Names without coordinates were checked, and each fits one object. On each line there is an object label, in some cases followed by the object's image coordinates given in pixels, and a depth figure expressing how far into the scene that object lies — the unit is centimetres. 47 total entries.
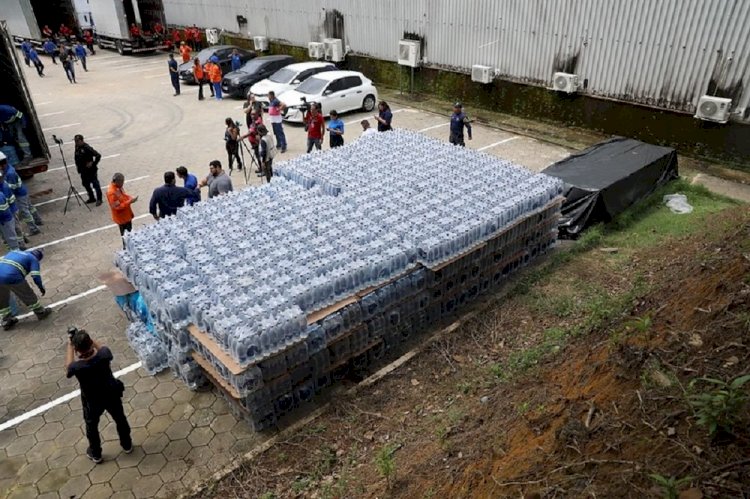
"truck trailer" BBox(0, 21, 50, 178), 1182
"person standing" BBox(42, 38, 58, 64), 2890
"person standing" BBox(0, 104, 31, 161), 1186
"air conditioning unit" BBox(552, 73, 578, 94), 1571
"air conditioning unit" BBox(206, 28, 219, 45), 2921
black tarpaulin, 1017
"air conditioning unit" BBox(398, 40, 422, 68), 1970
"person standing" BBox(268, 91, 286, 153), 1476
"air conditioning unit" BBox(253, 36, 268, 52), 2619
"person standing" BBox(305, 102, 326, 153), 1355
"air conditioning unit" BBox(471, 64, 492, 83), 1777
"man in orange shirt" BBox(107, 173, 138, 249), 930
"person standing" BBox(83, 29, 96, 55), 3310
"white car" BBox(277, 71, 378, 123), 1742
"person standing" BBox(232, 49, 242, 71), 2292
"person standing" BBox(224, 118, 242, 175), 1270
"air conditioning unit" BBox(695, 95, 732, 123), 1280
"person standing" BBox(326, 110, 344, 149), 1331
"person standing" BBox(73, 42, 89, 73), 2709
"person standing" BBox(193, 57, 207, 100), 2072
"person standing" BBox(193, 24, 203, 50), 3070
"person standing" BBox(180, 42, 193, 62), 2566
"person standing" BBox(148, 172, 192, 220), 919
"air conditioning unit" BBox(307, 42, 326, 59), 2299
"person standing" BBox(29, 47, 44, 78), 2566
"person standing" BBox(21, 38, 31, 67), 2642
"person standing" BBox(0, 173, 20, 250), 934
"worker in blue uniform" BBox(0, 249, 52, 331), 788
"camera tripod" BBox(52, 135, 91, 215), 1207
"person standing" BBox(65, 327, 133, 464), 524
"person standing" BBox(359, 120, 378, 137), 1222
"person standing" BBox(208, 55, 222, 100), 2038
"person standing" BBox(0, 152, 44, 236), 1004
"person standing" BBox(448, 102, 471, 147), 1303
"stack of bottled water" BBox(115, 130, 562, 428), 613
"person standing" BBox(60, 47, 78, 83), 2398
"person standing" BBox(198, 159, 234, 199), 1001
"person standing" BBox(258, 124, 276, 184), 1255
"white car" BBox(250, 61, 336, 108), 1880
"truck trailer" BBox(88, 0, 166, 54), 3069
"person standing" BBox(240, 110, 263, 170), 1318
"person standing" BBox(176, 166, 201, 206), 975
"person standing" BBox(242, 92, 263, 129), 1408
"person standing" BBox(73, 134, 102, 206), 1143
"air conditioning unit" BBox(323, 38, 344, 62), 2241
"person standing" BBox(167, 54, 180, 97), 2100
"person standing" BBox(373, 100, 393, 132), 1366
